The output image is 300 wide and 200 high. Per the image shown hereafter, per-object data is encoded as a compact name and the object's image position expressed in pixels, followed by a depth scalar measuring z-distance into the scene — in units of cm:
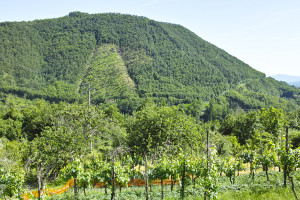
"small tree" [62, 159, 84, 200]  1224
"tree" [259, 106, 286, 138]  3344
